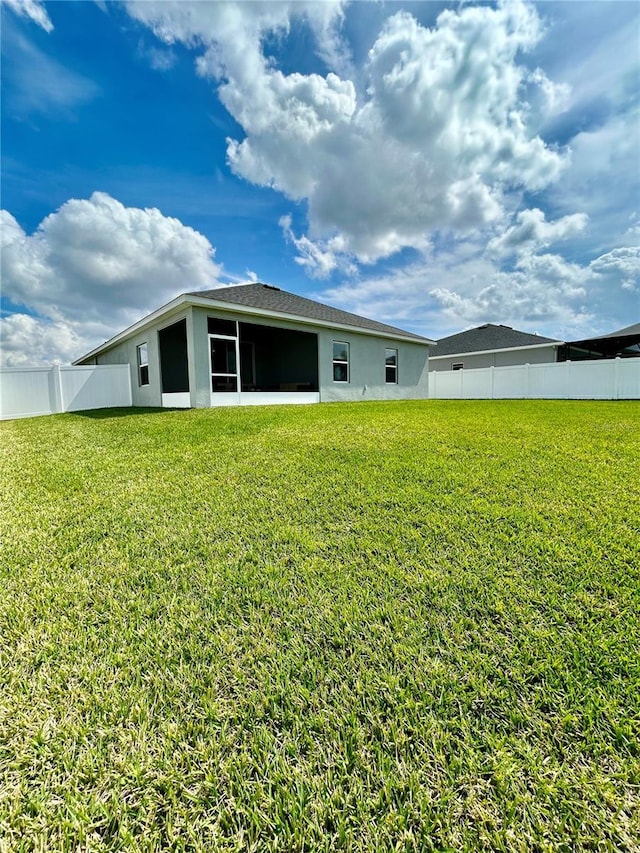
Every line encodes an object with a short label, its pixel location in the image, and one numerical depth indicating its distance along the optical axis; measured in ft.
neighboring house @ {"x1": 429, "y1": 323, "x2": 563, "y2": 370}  71.92
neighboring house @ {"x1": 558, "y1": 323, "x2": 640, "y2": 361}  65.84
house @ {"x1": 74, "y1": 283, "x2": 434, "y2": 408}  32.63
